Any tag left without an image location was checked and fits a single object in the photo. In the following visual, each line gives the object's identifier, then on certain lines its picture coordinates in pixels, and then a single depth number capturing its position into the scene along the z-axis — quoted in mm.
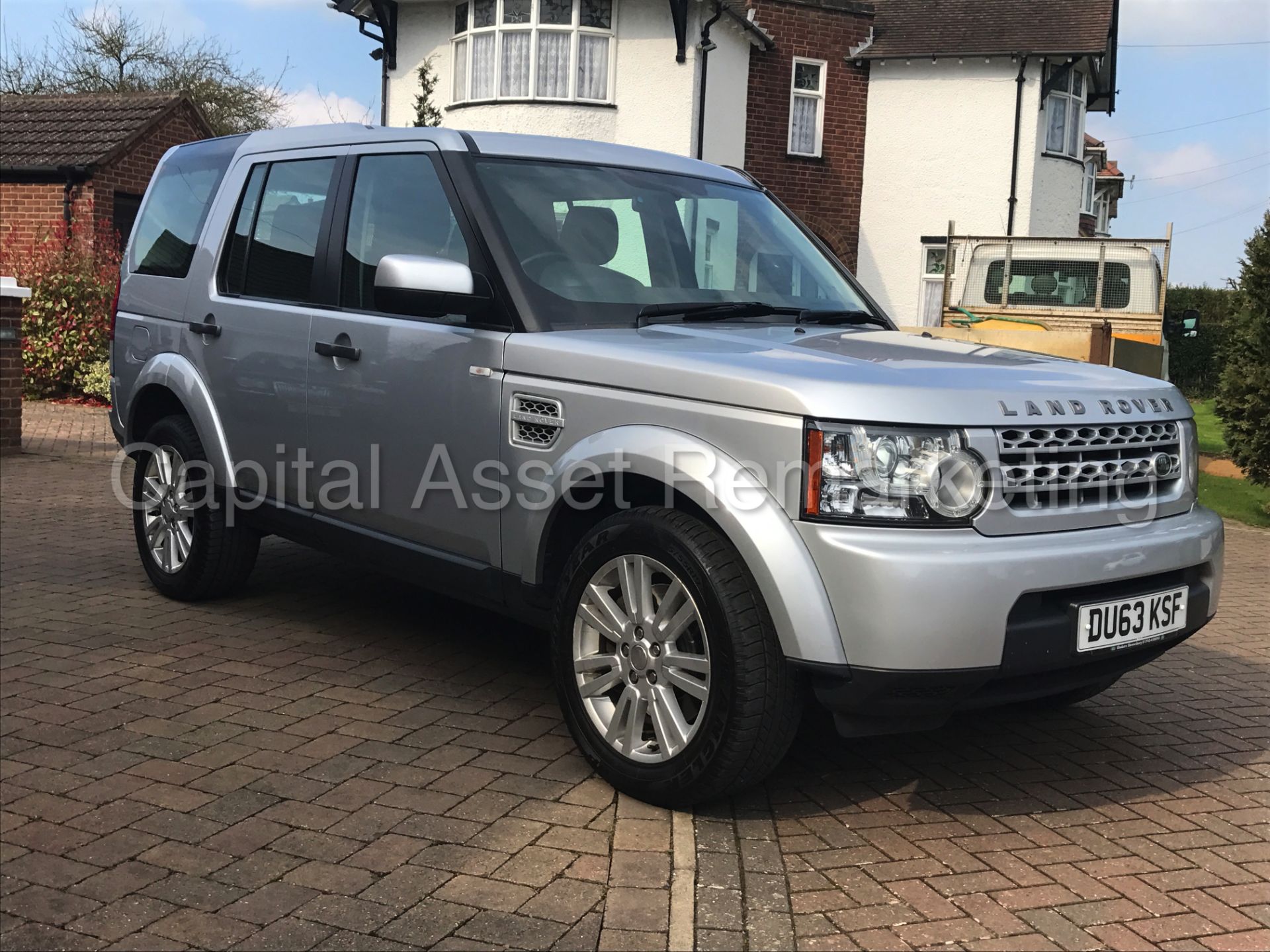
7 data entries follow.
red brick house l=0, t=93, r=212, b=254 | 19625
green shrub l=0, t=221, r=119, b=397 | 16500
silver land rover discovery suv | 3473
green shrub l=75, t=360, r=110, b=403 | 16375
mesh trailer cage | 14906
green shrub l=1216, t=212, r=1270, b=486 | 11336
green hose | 14686
